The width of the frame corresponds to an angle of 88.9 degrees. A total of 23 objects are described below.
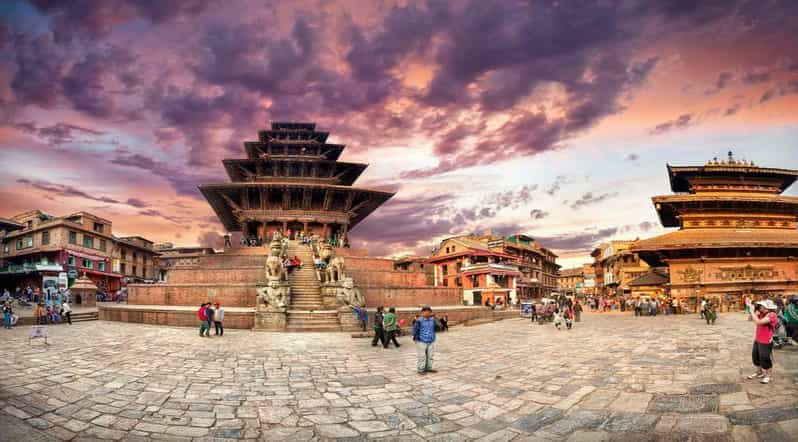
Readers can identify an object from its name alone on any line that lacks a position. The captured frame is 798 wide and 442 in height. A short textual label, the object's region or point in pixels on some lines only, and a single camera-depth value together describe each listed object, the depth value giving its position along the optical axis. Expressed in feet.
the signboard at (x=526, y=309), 104.26
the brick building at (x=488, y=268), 153.38
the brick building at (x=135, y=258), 175.32
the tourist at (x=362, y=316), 54.44
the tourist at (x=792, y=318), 32.01
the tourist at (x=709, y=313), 57.98
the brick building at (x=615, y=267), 187.21
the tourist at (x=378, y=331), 41.86
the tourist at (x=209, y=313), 46.24
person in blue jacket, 29.50
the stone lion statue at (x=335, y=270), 64.44
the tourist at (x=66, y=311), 60.39
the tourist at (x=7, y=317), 52.54
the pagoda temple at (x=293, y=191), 118.52
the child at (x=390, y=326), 41.14
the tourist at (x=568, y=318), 62.75
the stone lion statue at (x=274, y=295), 54.75
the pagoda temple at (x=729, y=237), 84.74
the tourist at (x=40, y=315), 57.36
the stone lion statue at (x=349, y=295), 59.77
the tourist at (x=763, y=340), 23.12
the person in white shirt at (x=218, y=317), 47.32
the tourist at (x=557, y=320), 63.93
